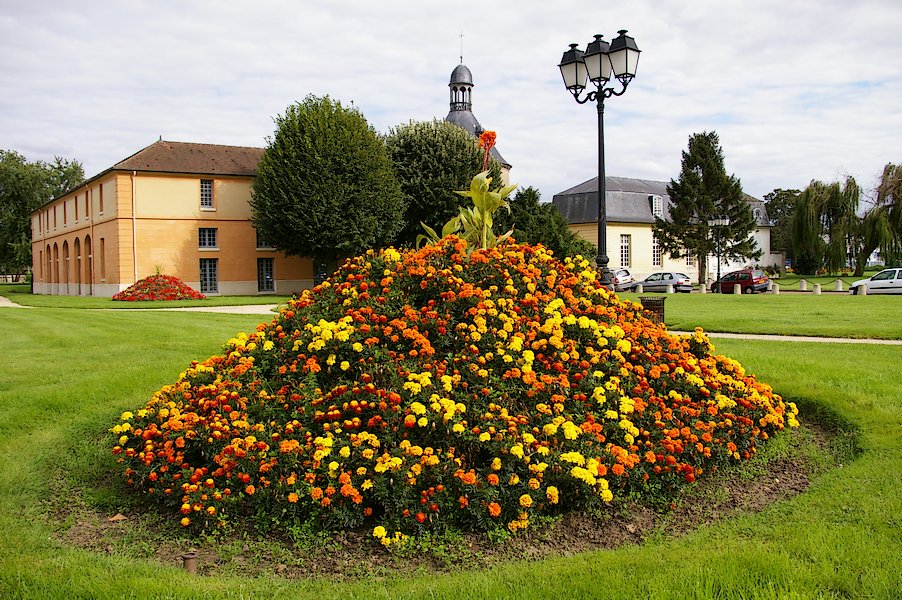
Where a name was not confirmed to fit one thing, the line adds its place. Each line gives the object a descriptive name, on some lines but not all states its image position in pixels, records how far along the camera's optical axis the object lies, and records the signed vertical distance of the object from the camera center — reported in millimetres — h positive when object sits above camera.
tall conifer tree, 48719 +5495
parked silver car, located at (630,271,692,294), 42719 -158
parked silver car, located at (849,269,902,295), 31703 -213
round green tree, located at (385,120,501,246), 35156 +6131
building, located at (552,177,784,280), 55719 +5008
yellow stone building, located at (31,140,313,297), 37031 +3188
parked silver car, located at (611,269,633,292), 45012 -17
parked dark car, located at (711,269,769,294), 38375 -103
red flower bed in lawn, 33438 -425
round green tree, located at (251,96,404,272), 32281 +4663
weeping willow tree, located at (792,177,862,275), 41844 +3563
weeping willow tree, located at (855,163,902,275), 39531 +3413
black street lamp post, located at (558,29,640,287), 10625 +3381
